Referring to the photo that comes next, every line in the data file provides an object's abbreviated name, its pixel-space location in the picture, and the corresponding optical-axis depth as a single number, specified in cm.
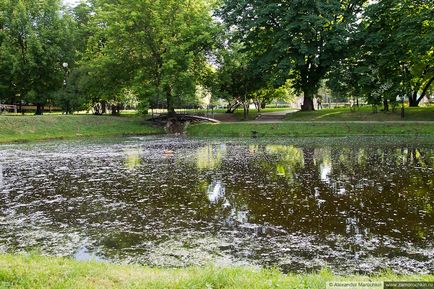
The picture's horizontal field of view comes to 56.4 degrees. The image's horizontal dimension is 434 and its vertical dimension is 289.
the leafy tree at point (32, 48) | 5197
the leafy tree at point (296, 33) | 4078
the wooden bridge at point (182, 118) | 4916
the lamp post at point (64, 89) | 5262
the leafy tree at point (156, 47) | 4519
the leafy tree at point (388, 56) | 3741
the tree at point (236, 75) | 4866
